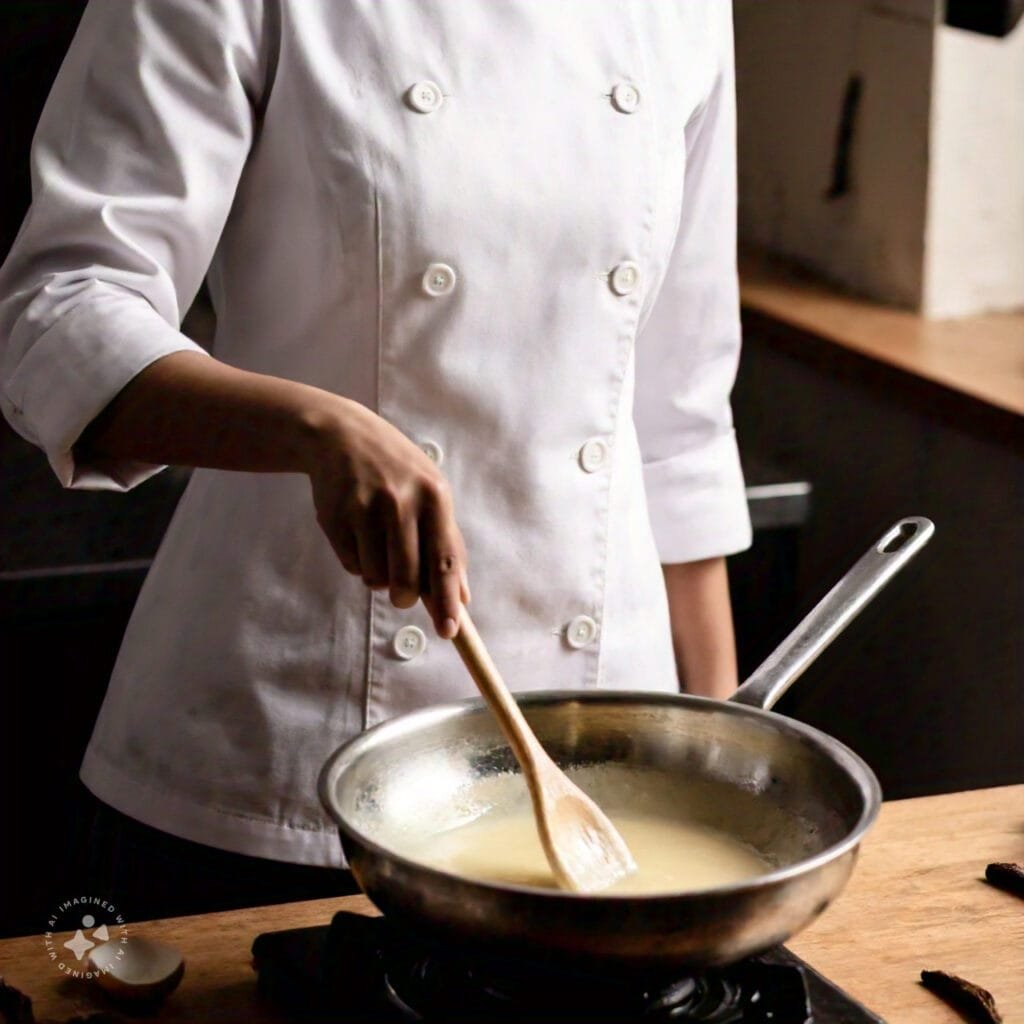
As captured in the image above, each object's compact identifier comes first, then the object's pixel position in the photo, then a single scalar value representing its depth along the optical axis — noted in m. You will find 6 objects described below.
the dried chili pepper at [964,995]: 1.37
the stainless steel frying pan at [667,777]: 1.28
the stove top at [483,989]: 1.31
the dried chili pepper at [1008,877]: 1.50
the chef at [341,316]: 1.51
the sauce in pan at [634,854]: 1.41
